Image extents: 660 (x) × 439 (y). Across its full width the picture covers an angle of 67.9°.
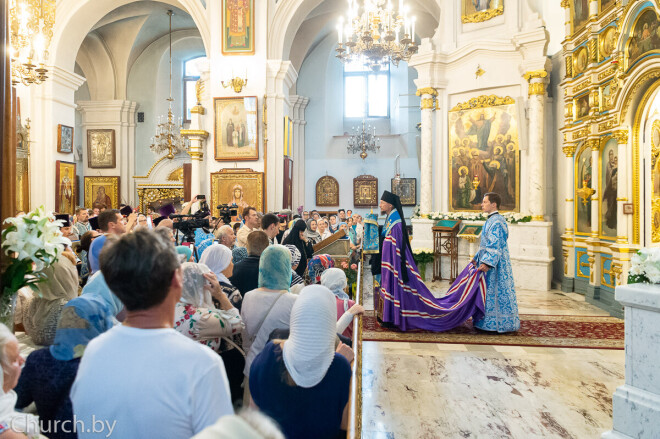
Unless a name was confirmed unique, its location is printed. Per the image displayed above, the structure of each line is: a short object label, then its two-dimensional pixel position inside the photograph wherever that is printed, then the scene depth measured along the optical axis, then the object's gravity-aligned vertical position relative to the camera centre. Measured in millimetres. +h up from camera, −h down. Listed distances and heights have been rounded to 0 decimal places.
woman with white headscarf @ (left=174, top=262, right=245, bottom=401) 2676 -540
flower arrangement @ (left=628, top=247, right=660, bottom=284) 3305 -360
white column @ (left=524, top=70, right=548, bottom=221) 10242 +1495
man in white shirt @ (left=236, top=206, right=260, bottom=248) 6137 -143
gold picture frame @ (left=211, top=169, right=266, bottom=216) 12938 +740
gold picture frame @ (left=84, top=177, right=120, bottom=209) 18422 +917
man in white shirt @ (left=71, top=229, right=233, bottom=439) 1226 -411
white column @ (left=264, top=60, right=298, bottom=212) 13047 +2251
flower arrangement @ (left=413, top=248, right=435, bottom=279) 10992 -949
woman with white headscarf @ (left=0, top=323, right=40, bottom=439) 1648 -562
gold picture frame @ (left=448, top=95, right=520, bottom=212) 10820 +1423
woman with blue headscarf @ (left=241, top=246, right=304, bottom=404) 2904 -524
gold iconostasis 7293 +1243
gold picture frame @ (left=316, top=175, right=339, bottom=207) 20547 +1007
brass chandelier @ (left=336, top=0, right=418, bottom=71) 8961 +3414
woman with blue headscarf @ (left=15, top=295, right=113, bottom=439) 2037 -642
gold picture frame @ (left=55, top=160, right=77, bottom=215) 13508 +807
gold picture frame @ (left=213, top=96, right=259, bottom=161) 12898 +2215
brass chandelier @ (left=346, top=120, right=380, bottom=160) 19391 +2909
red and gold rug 5938 -1548
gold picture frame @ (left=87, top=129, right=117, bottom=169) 18562 +2524
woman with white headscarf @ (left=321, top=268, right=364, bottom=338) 3916 -592
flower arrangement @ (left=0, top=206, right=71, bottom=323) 2121 -164
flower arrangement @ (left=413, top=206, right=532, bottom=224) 10406 -29
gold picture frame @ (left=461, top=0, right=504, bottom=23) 10972 +4706
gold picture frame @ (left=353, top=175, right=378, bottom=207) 20453 +1041
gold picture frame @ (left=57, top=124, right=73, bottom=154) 13383 +2129
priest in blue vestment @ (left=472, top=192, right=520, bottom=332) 6312 -798
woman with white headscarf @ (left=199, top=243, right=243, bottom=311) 3268 -312
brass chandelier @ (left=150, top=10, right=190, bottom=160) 16570 +2732
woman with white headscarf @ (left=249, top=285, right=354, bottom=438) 2125 -723
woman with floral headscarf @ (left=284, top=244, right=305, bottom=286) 5135 -430
